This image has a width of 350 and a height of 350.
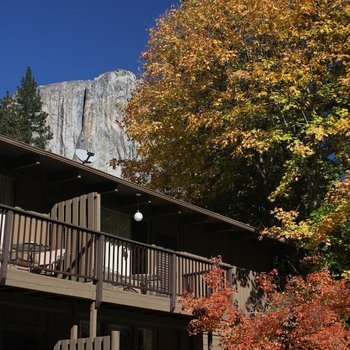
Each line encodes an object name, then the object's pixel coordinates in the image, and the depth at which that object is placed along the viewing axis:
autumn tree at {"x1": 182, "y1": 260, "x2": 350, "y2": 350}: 12.72
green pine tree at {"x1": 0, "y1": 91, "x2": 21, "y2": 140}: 59.84
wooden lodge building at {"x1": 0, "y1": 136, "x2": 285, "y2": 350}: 11.87
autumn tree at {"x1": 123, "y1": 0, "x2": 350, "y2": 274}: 20.39
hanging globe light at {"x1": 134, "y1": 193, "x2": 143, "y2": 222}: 15.50
